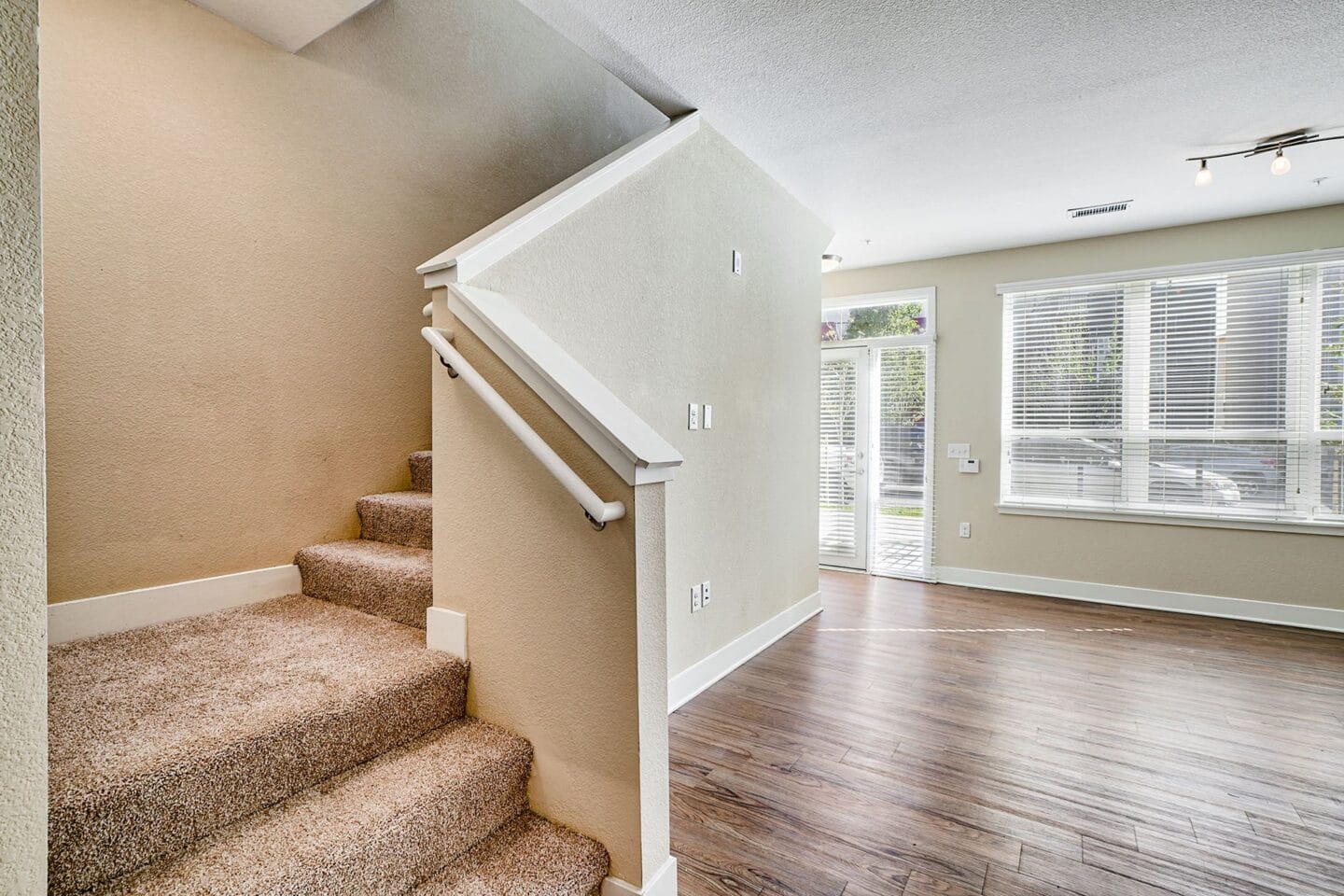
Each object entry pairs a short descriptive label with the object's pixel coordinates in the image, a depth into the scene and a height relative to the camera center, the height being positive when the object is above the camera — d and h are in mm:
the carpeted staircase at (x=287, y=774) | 1136 -720
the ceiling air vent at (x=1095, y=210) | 3916 +1450
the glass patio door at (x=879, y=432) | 5176 +37
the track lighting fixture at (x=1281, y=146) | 2957 +1414
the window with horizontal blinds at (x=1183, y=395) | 3928 +288
